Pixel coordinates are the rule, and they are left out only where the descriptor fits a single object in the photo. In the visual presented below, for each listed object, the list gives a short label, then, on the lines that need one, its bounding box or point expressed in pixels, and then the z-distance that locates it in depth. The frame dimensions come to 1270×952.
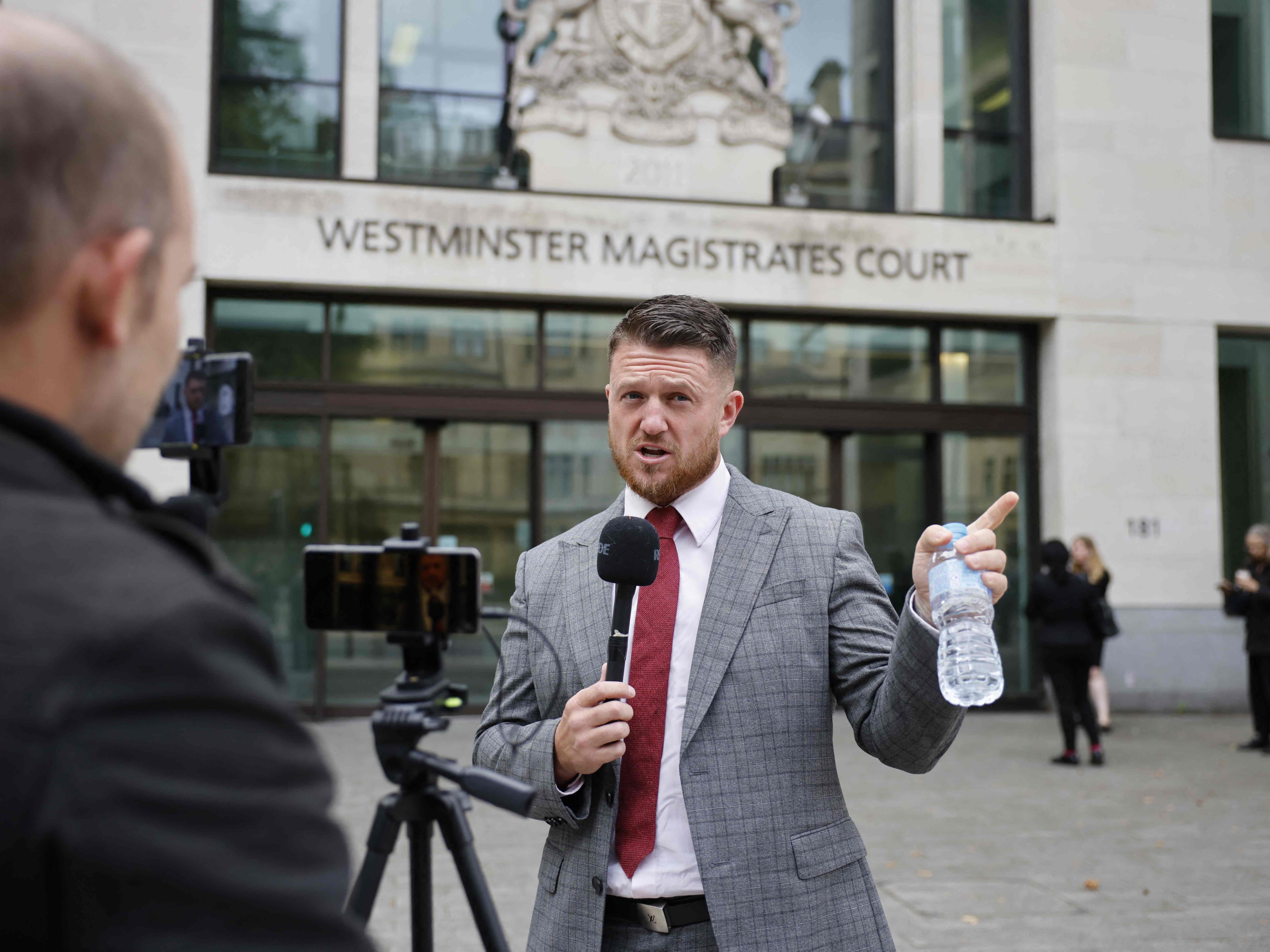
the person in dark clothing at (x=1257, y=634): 10.66
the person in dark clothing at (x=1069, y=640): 9.85
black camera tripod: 1.77
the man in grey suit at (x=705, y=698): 2.19
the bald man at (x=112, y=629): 0.72
